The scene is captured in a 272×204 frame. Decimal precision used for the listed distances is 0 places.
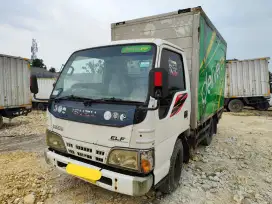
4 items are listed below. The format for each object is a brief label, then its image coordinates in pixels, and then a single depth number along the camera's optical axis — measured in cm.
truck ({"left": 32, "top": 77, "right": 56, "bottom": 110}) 1758
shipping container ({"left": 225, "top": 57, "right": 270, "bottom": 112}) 1305
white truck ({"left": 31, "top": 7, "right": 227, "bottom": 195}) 222
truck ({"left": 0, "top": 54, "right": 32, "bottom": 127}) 842
